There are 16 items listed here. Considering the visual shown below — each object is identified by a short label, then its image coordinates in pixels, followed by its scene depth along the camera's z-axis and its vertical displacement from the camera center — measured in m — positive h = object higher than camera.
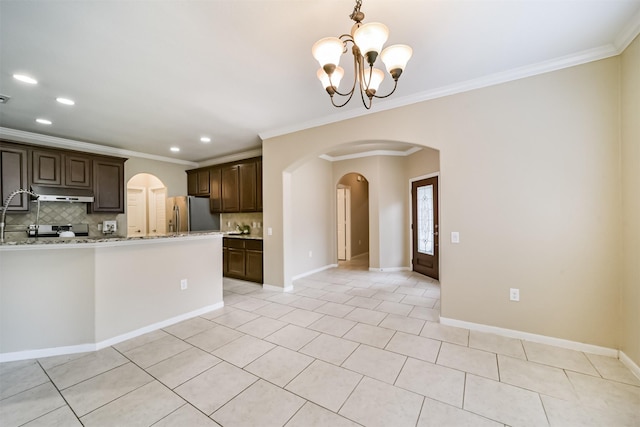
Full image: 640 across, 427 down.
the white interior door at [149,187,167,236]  6.54 +0.21
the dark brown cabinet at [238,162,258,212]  5.20 +0.62
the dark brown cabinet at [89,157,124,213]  4.84 +0.67
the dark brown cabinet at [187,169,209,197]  6.12 +0.88
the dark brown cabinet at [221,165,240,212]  5.47 +0.61
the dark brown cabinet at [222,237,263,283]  4.86 -0.84
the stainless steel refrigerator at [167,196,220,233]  5.61 +0.09
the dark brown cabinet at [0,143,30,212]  3.88 +0.72
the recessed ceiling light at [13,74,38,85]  2.59 +1.48
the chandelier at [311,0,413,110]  1.56 +1.09
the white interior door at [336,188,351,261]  7.48 -0.22
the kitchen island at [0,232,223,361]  2.39 -0.76
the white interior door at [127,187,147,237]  6.88 +0.27
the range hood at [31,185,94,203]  4.20 +0.46
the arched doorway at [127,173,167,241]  6.83 +0.38
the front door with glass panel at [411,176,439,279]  5.18 -0.27
